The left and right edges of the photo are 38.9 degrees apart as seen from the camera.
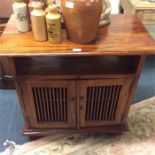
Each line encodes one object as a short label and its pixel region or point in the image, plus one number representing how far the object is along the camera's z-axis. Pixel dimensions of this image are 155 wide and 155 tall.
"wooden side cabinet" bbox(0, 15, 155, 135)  0.95
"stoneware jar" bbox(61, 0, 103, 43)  0.87
